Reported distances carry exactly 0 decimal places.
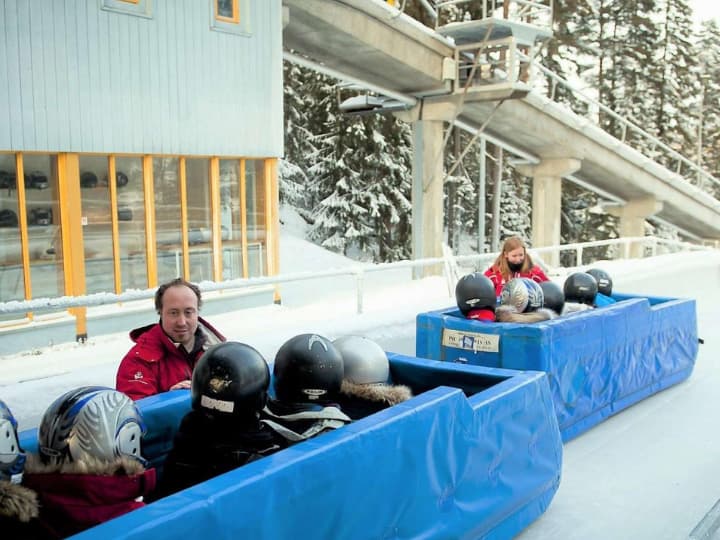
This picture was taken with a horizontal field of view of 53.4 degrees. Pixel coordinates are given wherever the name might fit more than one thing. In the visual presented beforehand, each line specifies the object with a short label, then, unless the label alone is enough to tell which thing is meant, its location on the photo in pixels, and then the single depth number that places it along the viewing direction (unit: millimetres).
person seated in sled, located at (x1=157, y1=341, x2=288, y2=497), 2098
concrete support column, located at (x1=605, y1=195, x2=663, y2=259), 19062
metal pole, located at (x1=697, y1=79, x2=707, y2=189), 33625
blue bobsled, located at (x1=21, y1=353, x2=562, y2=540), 1761
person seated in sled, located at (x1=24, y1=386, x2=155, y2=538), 1818
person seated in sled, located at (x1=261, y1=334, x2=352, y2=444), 2447
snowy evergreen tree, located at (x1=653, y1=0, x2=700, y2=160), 31219
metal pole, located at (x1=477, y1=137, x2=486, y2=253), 19344
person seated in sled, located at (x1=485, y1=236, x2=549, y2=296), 5398
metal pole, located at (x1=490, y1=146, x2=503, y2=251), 25328
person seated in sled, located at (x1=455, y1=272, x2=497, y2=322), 4559
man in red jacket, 3105
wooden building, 7507
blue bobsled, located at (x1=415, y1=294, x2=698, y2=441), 4168
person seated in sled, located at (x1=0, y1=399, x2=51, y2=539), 1677
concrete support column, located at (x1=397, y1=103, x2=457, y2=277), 13930
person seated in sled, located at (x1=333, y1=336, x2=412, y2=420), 2898
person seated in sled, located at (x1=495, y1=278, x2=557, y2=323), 4461
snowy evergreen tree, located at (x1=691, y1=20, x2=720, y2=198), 35594
